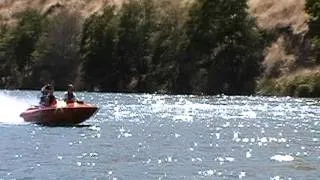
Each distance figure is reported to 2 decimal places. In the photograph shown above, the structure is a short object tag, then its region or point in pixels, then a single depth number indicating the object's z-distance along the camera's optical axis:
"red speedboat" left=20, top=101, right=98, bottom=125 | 49.84
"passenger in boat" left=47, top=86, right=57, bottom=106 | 50.44
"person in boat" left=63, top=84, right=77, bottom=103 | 50.47
